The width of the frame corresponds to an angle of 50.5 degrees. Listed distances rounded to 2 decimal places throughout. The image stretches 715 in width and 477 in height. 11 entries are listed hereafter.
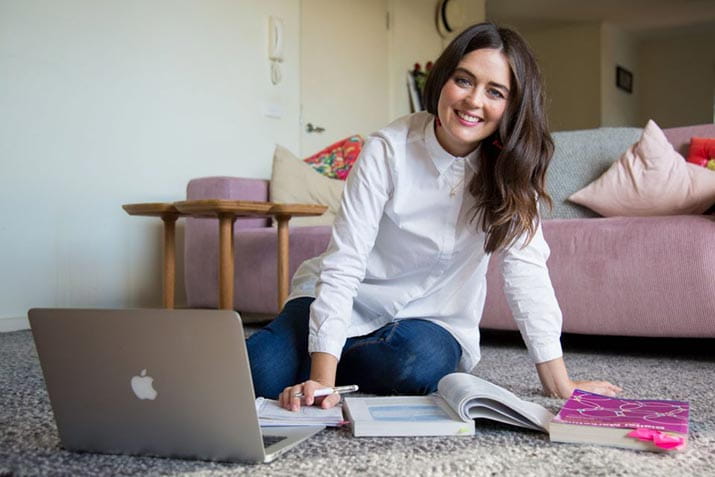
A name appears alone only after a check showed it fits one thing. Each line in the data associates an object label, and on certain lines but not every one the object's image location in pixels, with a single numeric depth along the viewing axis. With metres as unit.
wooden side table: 2.40
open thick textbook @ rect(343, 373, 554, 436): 1.12
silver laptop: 0.91
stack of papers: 1.13
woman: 1.32
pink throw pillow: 2.42
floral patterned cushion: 3.43
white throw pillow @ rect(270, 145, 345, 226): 3.16
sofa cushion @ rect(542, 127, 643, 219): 2.76
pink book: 1.04
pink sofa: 2.08
